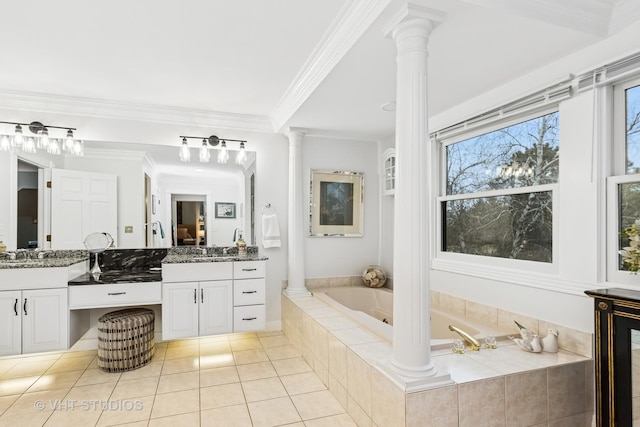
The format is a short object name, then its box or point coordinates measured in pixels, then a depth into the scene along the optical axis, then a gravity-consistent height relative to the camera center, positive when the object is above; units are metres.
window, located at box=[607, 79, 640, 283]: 1.82 +0.23
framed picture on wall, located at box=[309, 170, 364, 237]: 3.95 +0.13
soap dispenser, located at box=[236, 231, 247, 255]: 3.71 -0.34
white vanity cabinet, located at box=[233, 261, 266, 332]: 3.25 -0.77
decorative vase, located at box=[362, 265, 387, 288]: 3.88 -0.71
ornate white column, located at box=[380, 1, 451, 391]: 1.64 +0.05
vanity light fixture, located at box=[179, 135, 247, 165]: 3.53 +0.68
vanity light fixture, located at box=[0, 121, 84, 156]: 3.09 +0.67
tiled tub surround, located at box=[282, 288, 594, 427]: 1.66 -0.90
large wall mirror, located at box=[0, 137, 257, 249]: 3.14 +0.23
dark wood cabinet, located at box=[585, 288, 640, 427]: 1.60 -0.68
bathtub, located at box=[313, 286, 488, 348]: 2.44 -0.85
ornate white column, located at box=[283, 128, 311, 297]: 3.65 -0.05
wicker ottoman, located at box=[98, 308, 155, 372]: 2.76 -1.03
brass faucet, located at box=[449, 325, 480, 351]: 2.09 -0.77
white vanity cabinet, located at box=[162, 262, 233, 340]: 3.04 -0.76
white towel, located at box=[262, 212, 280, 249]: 3.69 -0.17
